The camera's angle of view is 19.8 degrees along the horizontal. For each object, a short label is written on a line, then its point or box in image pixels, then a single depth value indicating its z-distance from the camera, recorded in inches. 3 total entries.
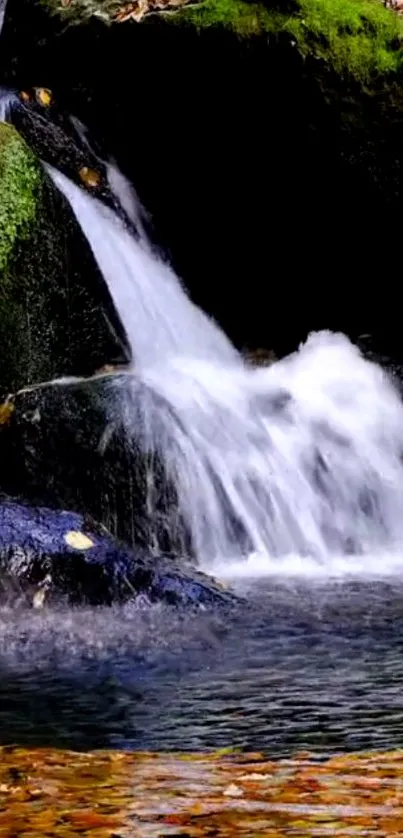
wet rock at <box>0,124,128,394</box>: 320.2
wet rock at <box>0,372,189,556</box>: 284.0
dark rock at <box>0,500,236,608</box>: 216.1
